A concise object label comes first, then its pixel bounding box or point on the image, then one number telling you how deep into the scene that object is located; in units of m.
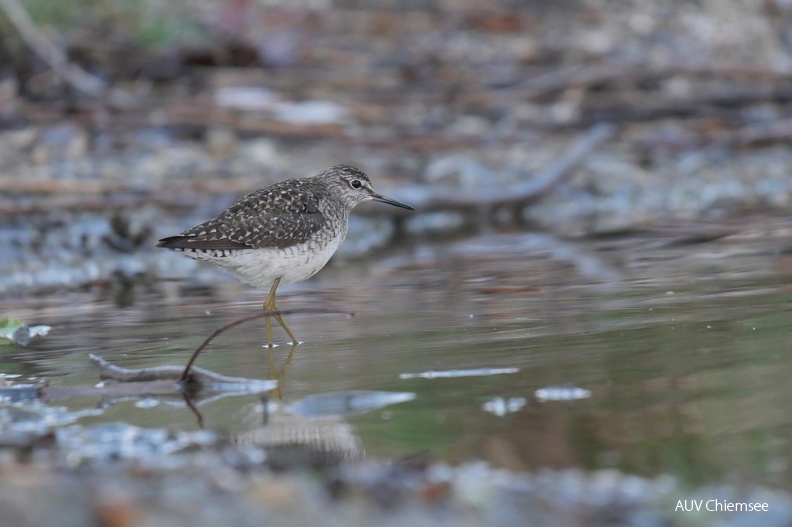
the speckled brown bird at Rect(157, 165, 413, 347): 13.21
